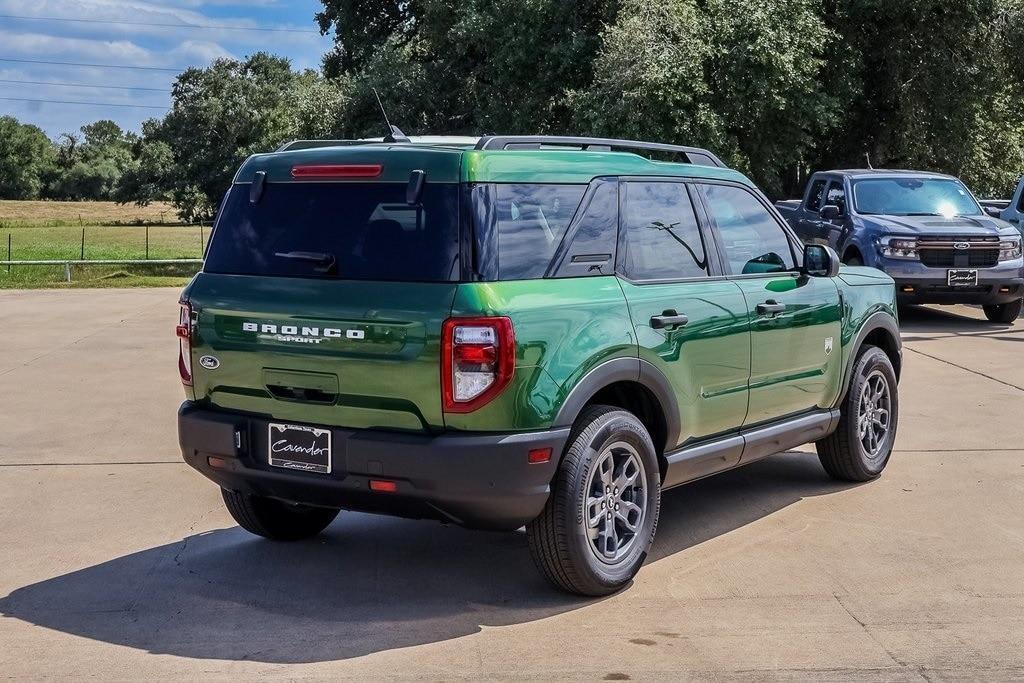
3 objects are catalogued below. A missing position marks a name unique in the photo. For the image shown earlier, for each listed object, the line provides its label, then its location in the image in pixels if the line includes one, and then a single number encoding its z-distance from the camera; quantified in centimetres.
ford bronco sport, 508
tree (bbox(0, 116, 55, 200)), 10756
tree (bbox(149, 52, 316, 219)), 6556
